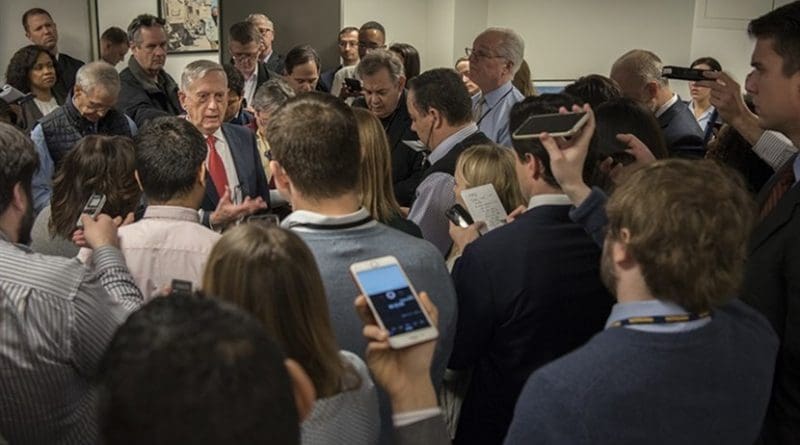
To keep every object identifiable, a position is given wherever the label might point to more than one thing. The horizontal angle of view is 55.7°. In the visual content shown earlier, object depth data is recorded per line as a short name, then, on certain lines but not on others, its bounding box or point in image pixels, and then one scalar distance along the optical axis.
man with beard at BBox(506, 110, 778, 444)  1.11
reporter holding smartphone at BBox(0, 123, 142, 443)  1.29
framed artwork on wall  5.84
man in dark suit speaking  3.03
